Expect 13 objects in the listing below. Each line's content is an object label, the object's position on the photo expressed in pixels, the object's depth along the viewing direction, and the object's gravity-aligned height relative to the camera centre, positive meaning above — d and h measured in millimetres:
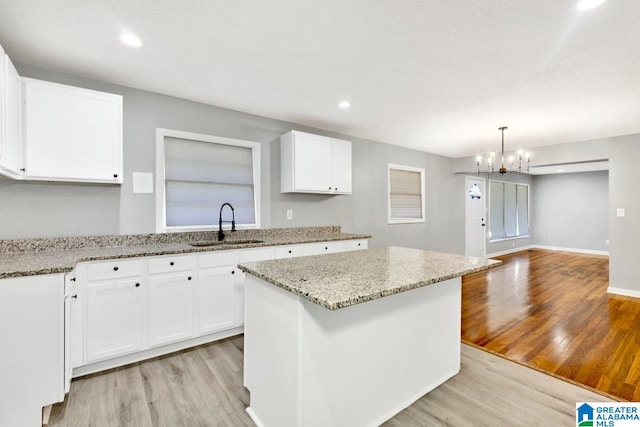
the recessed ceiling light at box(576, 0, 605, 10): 1604 +1171
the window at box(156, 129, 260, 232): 2986 +377
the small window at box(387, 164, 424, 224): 5160 +342
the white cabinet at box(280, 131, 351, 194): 3580 +642
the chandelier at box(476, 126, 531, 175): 3961 +884
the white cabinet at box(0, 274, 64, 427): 1576 -753
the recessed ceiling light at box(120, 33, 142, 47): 1991 +1223
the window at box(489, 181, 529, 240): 7668 +79
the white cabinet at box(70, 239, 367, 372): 2172 -747
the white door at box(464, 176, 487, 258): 6655 -96
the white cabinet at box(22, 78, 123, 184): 2160 +634
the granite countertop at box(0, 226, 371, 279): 1771 -304
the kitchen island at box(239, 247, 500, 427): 1370 -687
